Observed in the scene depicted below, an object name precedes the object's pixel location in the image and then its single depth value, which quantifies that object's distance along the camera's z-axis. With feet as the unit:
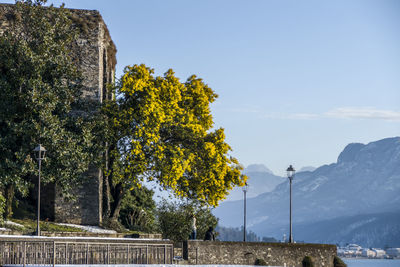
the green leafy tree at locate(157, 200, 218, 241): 178.40
